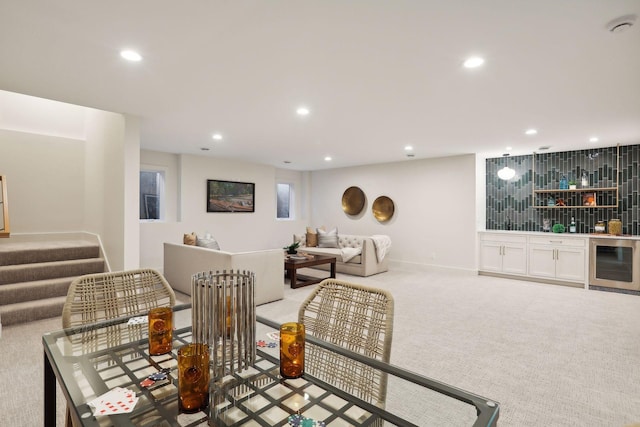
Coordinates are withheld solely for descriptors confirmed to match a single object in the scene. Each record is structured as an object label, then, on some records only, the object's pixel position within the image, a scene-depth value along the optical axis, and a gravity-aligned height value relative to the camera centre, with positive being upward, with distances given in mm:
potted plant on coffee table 6207 -655
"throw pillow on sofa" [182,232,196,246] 5113 -407
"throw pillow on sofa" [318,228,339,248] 6986 -547
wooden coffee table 5316 -839
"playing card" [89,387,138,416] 916 -540
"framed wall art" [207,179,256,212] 7059 +390
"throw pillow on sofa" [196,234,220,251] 4983 -441
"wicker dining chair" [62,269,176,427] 1590 -442
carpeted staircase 3668 -753
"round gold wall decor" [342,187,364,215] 8147 +339
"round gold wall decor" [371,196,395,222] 7582 +138
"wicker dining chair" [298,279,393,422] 1242 -519
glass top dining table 902 -547
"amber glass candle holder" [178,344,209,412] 927 -472
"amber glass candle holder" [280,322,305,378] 1108 -462
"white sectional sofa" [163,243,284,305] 4184 -676
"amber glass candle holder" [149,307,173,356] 1282 -458
